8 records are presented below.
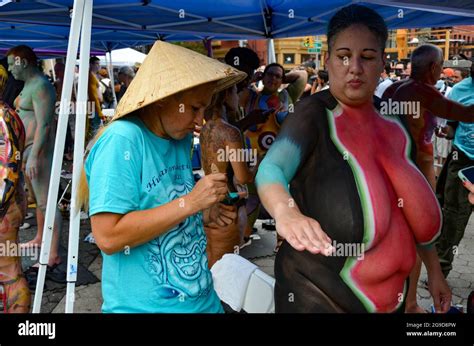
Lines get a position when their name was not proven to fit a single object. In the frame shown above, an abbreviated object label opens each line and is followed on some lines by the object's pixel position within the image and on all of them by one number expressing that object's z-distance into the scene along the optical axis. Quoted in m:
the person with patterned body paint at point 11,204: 2.69
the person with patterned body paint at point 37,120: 4.03
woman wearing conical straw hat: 1.40
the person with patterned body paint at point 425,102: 2.75
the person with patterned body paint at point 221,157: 2.79
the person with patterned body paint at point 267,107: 4.39
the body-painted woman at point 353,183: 1.61
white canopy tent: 13.28
